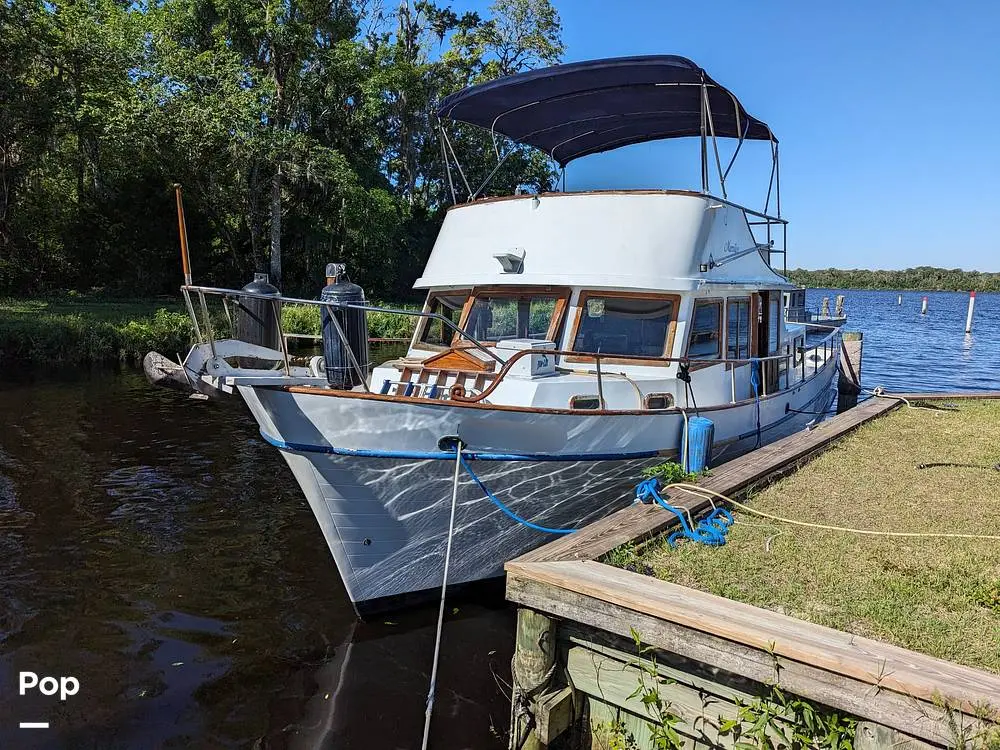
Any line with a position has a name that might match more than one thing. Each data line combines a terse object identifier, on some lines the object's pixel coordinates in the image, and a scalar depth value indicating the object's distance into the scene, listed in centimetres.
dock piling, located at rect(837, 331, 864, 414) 1546
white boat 570
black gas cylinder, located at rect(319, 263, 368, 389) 563
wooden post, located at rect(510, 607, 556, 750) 411
